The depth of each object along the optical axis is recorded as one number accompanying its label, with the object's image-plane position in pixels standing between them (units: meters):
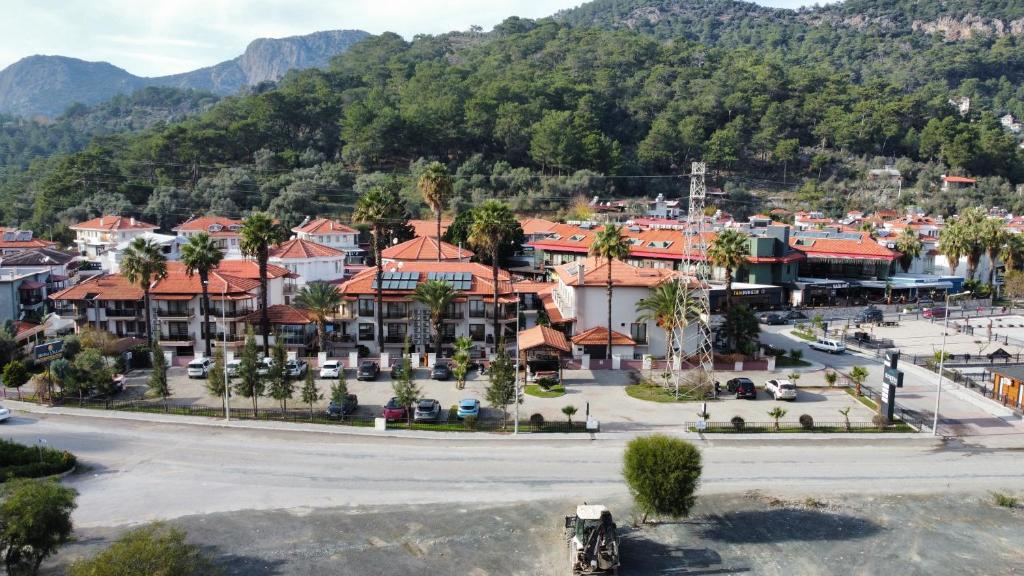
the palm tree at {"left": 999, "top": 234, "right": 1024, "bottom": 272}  85.25
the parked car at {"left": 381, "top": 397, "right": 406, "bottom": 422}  41.85
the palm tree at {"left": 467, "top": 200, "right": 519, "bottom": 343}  55.12
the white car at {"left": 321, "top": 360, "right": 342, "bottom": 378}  51.31
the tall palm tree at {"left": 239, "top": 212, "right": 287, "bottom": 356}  53.44
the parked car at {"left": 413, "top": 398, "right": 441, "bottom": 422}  41.81
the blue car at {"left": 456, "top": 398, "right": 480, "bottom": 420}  42.28
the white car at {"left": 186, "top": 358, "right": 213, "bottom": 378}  50.94
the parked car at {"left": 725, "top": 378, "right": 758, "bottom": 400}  47.00
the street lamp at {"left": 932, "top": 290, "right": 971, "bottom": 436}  40.38
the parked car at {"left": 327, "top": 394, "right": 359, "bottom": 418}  42.16
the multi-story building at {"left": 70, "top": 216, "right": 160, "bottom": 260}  101.81
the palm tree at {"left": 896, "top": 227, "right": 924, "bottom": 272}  89.31
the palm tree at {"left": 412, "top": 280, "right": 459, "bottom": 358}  55.38
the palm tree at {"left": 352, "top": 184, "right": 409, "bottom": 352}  56.53
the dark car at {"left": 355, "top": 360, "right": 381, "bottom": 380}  50.81
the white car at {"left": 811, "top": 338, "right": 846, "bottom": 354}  60.06
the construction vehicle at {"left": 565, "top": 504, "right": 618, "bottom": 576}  25.89
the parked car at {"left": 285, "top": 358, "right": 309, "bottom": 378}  50.59
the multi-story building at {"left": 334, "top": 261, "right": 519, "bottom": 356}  57.94
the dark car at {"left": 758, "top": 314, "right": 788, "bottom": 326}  71.25
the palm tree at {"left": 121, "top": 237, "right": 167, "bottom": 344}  53.59
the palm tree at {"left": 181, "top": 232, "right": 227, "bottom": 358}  53.66
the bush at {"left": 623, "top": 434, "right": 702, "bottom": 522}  28.30
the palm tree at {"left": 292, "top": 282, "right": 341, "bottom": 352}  54.53
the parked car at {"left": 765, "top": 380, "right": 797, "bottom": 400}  46.72
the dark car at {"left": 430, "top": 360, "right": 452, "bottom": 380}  50.97
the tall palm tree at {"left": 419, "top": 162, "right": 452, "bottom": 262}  63.91
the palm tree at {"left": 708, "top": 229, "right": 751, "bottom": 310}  55.78
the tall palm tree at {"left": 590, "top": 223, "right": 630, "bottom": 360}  53.88
